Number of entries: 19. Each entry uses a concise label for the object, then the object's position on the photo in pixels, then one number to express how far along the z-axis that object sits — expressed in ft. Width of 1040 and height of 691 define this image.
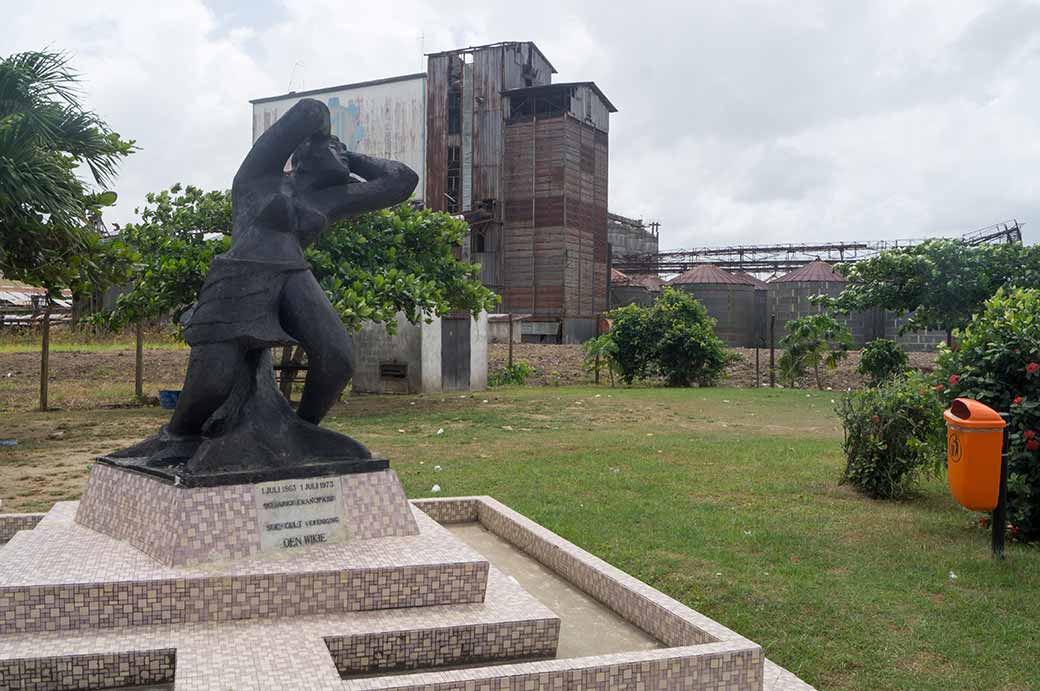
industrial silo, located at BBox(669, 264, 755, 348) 114.32
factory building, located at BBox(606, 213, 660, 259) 159.84
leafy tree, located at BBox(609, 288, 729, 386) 67.36
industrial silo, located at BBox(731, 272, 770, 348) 115.14
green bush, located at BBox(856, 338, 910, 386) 61.36
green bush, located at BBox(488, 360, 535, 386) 66.95
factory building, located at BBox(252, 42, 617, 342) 104.12
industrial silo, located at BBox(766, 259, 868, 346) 106.63
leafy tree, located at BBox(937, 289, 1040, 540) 19.43
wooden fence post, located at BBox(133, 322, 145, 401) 48.06
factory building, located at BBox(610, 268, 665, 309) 122.42
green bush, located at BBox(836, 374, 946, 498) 24.23
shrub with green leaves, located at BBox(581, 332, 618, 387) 68.33
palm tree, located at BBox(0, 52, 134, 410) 29.76
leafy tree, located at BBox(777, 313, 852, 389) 66.80
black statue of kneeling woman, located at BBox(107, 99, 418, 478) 15.92
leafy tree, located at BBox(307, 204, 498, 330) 40.88
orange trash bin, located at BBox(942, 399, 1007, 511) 18.01
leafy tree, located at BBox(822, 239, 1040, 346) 51.90
